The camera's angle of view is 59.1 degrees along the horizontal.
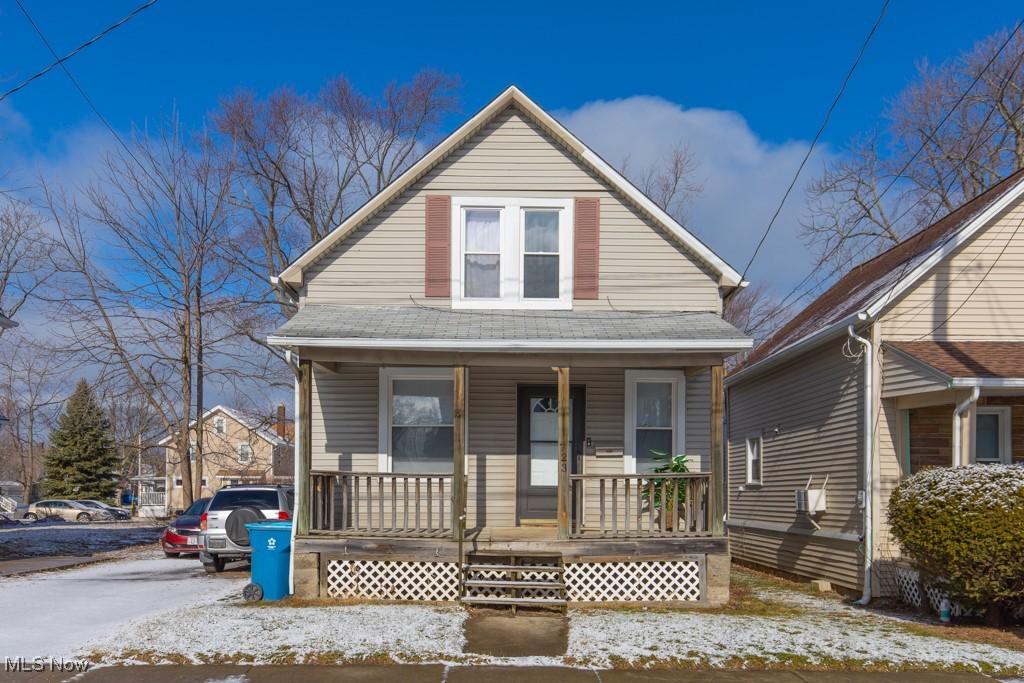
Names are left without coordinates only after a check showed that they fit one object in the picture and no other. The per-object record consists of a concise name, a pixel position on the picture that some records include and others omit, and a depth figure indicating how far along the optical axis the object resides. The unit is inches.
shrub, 367.6
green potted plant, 447.8
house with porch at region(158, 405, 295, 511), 2011.6
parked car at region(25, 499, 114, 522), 1595.7
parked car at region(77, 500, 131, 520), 1628.9
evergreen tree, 1876.2
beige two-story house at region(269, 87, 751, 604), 510.0
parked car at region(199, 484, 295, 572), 573.3
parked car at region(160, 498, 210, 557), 706.2
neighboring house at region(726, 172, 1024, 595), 451.2
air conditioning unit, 530.6
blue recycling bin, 439.5
